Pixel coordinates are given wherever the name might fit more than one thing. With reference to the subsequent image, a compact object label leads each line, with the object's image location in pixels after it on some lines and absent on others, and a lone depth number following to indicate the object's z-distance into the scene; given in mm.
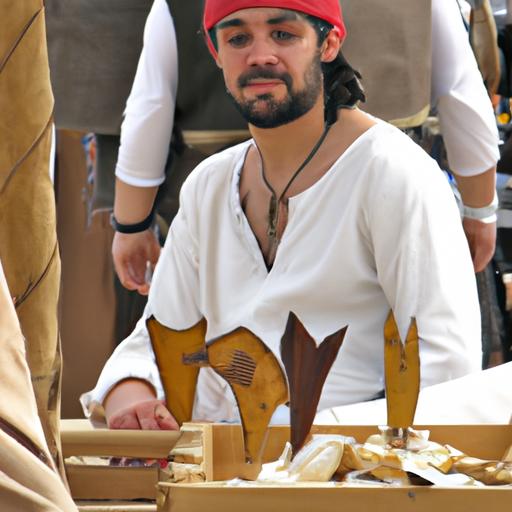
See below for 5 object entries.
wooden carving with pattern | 4371
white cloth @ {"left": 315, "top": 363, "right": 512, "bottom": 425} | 4611
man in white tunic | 5169
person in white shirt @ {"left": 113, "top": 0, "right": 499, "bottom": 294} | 5975
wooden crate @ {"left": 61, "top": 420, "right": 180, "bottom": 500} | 4509
